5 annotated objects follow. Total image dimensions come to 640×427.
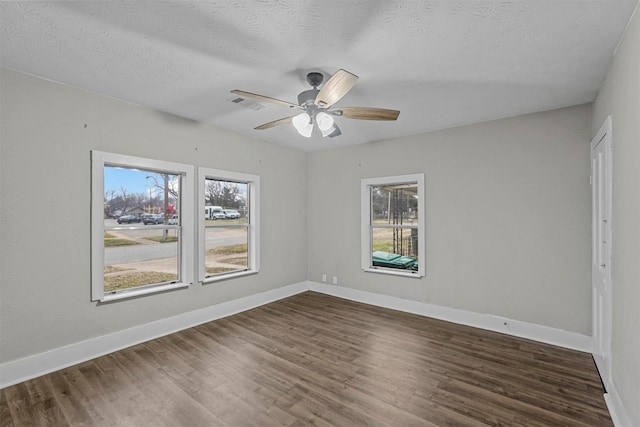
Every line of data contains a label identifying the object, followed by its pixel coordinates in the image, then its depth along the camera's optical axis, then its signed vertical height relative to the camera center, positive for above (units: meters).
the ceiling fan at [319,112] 2.45 +0.90
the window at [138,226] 3.01 -0.14
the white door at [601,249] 2.38 -0.31
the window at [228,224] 4.03 -0.15
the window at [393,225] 4.36 -0.17
